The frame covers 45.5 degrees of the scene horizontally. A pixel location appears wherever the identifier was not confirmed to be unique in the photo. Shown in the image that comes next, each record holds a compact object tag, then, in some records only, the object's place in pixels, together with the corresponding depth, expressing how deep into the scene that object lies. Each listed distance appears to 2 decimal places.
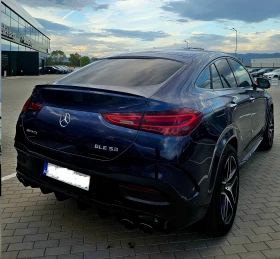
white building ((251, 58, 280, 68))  92.60
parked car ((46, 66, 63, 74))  62.41
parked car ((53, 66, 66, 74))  62.66
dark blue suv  2.37
